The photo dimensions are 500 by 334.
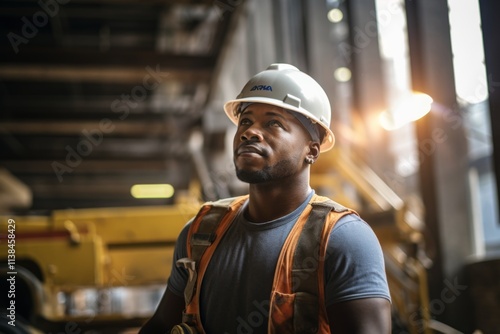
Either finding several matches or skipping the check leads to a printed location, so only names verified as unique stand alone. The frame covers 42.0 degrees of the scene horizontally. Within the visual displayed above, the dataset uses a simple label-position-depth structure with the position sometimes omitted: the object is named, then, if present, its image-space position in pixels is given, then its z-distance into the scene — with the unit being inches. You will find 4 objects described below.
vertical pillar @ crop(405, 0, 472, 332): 320.2
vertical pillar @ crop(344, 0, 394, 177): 449.1
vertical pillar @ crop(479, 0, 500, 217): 182.7
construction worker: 108.8
